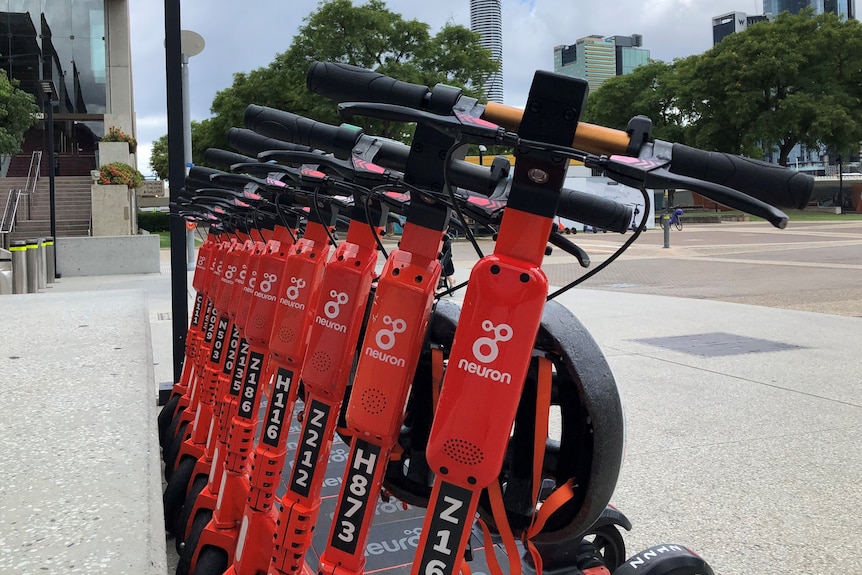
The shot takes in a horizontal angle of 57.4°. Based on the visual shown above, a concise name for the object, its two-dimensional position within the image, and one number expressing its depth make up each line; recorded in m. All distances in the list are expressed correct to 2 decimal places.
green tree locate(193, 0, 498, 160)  28.30
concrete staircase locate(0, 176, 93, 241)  22.43
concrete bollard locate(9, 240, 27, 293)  10.24
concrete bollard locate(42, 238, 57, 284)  14.09
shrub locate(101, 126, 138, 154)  23.64
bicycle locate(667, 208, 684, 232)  36.25
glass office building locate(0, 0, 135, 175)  31.62
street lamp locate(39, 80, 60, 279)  14.73
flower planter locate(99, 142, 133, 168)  22.86
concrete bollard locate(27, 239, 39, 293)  11.23
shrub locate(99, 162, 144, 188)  19.97
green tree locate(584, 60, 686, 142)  48.00
